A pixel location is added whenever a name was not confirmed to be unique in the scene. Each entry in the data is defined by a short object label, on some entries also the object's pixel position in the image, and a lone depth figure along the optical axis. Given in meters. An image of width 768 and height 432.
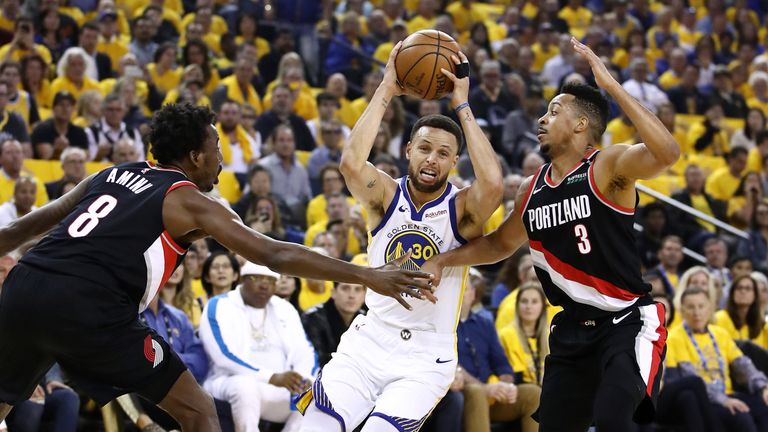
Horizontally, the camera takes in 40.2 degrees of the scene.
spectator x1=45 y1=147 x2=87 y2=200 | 9.92
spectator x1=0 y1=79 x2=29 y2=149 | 10.73
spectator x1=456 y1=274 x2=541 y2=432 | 8.36
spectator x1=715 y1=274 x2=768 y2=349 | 10.42
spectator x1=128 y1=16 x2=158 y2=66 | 13.70
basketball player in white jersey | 5.39
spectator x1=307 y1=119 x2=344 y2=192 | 12.59
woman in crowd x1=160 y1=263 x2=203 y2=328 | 8.93
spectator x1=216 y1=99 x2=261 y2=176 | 12.13
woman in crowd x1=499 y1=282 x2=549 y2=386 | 9.21
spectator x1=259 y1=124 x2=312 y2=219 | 11.86
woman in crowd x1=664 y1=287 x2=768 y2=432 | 9.42
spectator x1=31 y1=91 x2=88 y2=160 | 10.95
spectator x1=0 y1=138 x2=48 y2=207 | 10.01
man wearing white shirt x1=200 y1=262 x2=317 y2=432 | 7.82
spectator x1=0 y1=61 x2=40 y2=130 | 11.27
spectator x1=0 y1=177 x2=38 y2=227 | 9.37
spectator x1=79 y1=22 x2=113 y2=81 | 12.82
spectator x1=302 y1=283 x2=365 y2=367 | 8.77
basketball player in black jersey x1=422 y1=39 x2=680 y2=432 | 5.24
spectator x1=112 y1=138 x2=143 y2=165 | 10.44
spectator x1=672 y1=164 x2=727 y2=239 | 13.90
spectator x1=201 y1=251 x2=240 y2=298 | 9.09
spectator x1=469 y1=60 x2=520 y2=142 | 14.73
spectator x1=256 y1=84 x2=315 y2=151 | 12.88
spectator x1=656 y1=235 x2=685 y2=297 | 12.02
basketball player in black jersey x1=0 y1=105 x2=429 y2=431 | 4.71
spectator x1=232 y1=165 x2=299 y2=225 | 10.98
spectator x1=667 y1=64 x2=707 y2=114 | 17.12
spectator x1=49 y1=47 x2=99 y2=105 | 12.12
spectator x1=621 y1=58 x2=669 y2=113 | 16.22
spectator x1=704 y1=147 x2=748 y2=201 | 14.61
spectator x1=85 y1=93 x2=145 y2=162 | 11.20
